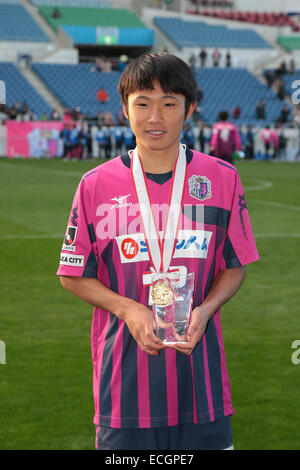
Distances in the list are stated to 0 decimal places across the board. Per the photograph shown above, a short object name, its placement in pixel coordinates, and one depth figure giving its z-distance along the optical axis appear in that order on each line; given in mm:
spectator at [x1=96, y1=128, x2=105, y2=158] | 31297
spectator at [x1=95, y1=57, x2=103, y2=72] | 40000
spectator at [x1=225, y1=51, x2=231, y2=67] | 42656
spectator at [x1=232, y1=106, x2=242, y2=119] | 37059
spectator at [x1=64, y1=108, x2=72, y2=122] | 31584
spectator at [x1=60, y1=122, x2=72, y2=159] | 30016
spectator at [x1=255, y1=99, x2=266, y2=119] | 37906
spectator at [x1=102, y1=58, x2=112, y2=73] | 40438
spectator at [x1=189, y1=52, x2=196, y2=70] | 41275
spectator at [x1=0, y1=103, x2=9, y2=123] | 31272
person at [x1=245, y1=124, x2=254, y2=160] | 32406
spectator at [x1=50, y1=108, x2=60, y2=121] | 31816
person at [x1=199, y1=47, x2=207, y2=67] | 42188
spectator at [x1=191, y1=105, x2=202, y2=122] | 37569
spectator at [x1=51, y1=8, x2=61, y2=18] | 44200
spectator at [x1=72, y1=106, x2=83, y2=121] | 32656
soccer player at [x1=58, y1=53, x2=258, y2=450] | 2318
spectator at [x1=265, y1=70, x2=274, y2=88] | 41719
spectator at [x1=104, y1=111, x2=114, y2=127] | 32844
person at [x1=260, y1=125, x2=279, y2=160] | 32844
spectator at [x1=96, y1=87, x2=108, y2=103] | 36500
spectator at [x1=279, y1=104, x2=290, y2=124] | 36956
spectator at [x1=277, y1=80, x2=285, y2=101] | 40594
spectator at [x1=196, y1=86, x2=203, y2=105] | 35819
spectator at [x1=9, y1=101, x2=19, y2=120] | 31141
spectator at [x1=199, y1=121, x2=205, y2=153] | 31484
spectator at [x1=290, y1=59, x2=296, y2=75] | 41531
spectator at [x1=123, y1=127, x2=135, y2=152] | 32062
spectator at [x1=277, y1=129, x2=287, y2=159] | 33219
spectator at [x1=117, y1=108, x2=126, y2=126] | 33353
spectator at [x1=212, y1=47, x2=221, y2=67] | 43000
